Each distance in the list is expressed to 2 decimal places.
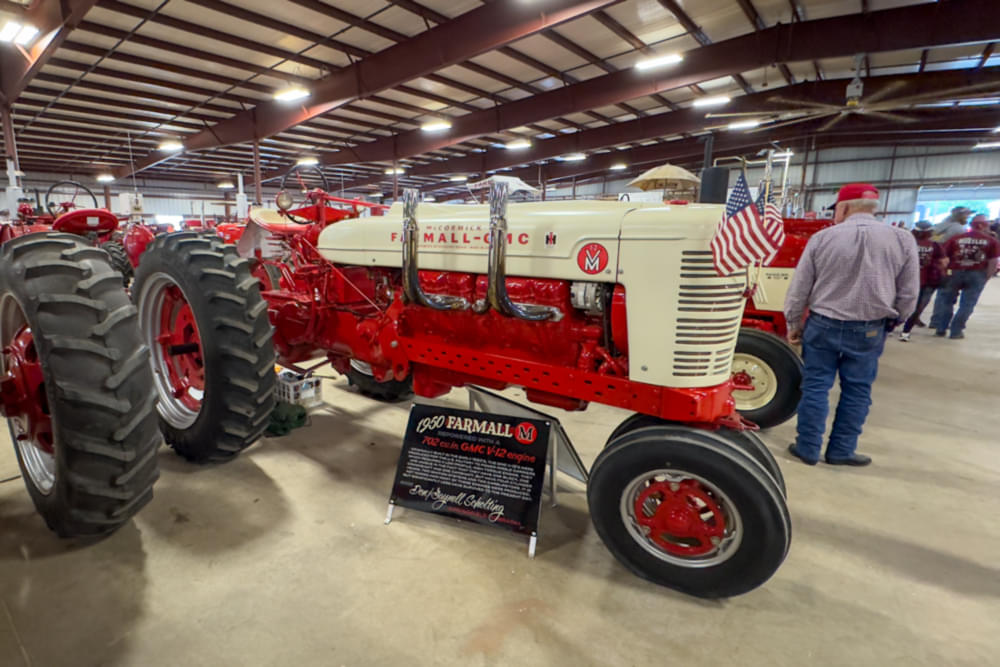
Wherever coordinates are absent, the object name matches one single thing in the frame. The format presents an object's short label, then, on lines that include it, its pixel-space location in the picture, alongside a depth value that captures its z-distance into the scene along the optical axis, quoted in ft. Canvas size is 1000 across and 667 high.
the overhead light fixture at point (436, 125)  40.24
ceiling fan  19.60
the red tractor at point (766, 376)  11.60
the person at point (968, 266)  23.21
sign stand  7.77
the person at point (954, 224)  25.12
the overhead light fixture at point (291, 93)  31.04
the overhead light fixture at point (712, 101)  34.05
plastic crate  11.81
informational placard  7.30
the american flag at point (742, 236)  5.16
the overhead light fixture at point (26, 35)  22.15
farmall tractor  5.86
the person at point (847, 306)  9.13
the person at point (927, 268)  24.26
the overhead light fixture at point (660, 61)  27.04
